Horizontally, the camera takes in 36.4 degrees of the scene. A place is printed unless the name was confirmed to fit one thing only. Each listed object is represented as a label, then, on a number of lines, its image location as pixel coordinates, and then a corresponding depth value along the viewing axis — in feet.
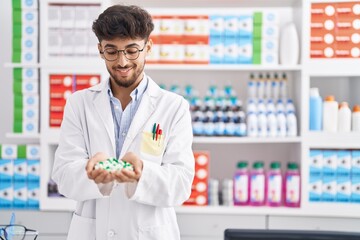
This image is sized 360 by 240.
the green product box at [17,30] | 11.97
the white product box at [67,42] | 12.00
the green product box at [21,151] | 12.19
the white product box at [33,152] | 12.18
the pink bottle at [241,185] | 12.12
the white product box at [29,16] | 11.98
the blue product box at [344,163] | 11.96
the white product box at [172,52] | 12.15
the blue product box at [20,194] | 12.17
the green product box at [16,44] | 12.01
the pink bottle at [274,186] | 12.05
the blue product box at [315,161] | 12.03
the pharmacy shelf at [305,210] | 11.96
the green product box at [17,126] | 12.21
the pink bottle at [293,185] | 12.05
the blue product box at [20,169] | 12.15
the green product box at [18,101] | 12.16
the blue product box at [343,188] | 12.00
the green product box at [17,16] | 12.00
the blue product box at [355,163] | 11.95
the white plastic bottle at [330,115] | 11.99
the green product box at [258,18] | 12.01
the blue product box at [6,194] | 12.17
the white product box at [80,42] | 11.98
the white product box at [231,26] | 12.03
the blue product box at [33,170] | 12.17
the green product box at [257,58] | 12.12
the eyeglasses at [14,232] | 5.37
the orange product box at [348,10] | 11.88
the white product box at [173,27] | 12.08
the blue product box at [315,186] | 12.08
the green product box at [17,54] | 12.15
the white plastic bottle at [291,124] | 12.05
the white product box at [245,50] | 12.09
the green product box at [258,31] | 12.05
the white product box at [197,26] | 12.06
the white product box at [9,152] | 12.18
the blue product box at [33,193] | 12.19
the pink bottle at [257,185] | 12.07
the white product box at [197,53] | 12.13
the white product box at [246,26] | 12.02
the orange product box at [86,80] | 12.10
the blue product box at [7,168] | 12.17
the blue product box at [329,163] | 12.00
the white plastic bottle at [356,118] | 11.99
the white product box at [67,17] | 11.95
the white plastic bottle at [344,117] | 12.00
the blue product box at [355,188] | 11.98
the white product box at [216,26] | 12.05
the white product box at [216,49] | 12.13
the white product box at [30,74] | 12.14
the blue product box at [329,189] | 12.03
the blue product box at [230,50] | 12.10
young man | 5.82
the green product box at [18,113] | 12.19
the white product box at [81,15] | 11.94
